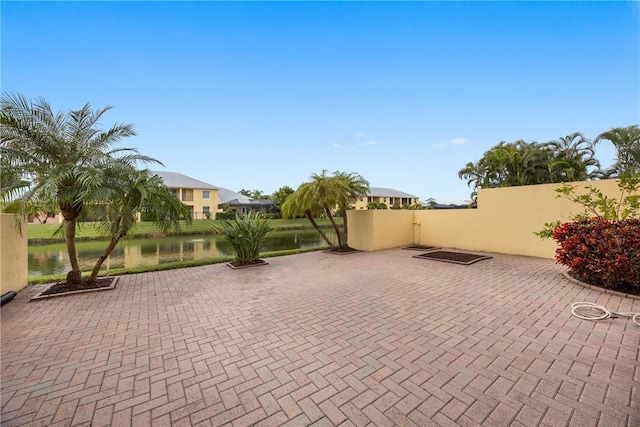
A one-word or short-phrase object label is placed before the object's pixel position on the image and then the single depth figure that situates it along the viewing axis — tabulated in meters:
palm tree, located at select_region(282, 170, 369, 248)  8.26
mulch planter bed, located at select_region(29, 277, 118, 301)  4.52
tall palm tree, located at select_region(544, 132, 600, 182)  13.12
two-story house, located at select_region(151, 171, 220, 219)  30.22
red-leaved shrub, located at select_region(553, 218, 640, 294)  4.16
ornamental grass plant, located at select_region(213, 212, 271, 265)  7.14
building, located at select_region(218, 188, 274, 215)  31.84
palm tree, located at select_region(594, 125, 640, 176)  10.73
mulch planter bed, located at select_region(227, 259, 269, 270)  6.99
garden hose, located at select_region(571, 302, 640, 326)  3.30
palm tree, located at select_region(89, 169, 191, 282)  4.76
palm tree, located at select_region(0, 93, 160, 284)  4.23
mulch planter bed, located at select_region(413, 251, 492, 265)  6.96
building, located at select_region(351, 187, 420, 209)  48.78
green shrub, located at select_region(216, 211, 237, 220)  25.73
